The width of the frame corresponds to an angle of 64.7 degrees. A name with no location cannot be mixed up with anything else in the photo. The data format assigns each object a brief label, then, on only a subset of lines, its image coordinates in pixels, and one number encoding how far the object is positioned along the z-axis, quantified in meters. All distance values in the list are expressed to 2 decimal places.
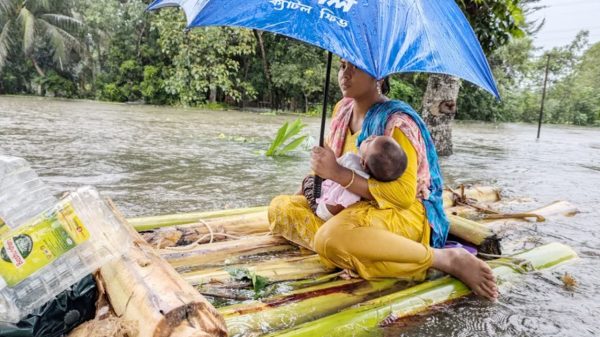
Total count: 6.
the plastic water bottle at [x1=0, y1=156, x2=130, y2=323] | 1.51
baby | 2.09
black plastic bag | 1.57
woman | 2.20
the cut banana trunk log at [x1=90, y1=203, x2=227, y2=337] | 1.41
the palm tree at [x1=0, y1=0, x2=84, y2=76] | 20.64
